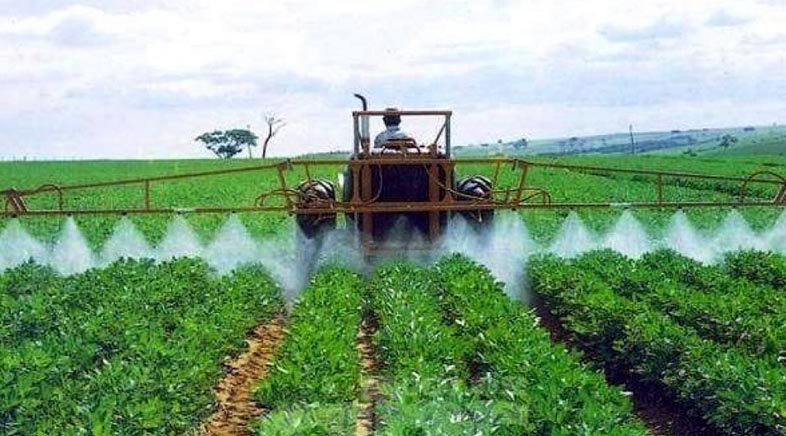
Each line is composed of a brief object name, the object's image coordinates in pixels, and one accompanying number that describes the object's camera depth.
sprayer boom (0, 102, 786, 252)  14.28
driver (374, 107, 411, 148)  15.70
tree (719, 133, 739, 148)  120.00
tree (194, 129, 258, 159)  97.31
